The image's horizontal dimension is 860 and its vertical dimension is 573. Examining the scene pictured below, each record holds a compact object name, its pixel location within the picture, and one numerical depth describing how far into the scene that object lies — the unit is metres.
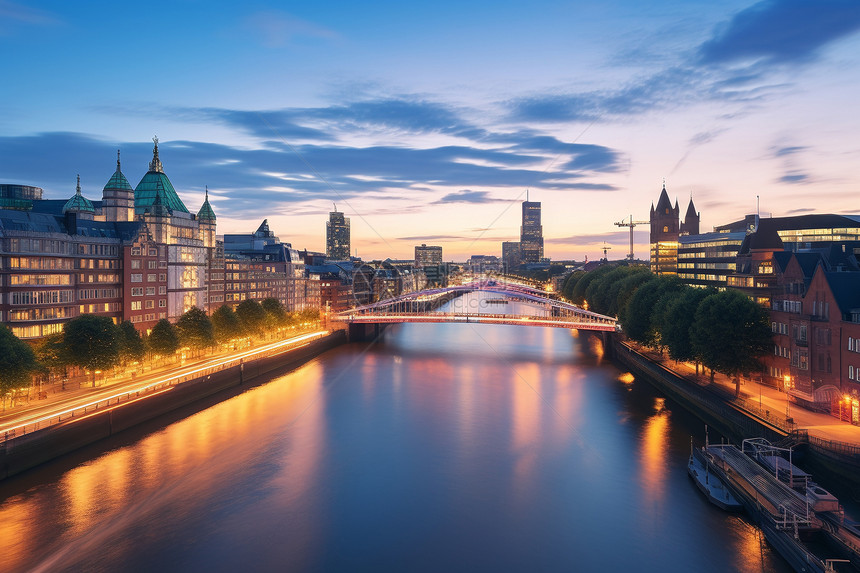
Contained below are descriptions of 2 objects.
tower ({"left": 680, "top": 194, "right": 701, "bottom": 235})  159.88
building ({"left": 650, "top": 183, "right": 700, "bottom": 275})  155.00
